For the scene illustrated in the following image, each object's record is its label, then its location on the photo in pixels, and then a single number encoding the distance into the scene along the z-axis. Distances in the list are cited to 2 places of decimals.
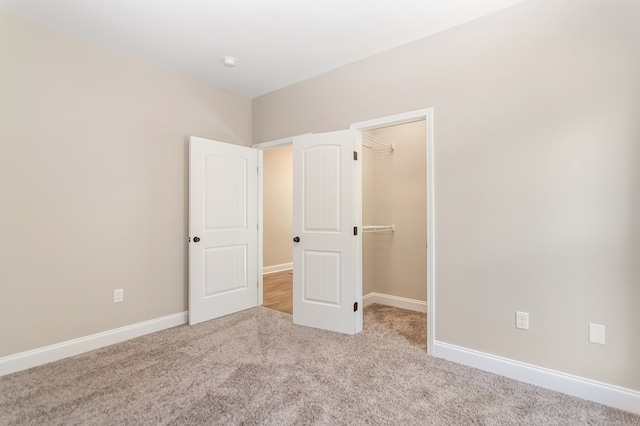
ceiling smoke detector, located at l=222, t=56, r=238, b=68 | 2.99
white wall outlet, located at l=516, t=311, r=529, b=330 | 2.15
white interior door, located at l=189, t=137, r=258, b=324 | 3.31
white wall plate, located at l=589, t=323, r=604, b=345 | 1.90
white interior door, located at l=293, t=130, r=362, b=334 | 3.00
